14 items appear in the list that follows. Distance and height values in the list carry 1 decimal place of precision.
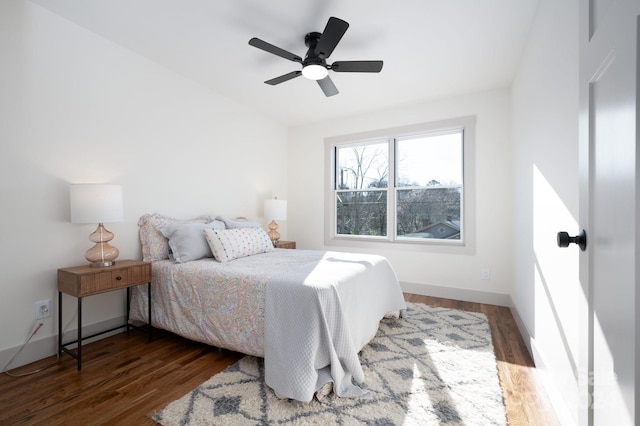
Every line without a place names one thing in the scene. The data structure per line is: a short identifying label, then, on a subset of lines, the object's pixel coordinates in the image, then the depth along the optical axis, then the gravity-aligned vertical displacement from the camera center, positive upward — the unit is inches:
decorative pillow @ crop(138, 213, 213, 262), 109.1 -9.6
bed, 68.2 -24.1
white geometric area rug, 60.6 -42.1
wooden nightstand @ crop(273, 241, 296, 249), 163.4 -17.5
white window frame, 144.7 +10.0
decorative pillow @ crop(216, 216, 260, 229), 129.8 -4.5
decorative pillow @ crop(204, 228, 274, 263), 106.3 -11.2
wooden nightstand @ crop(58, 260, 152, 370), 81.1 -19.8
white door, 24.7 +0.6
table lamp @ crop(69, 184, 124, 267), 84.9 +0.7
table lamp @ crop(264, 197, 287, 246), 164.6 +2.0
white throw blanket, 66.4 -29.0
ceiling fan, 84.8 +49.1
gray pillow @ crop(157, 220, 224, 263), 105.5 -10.1
